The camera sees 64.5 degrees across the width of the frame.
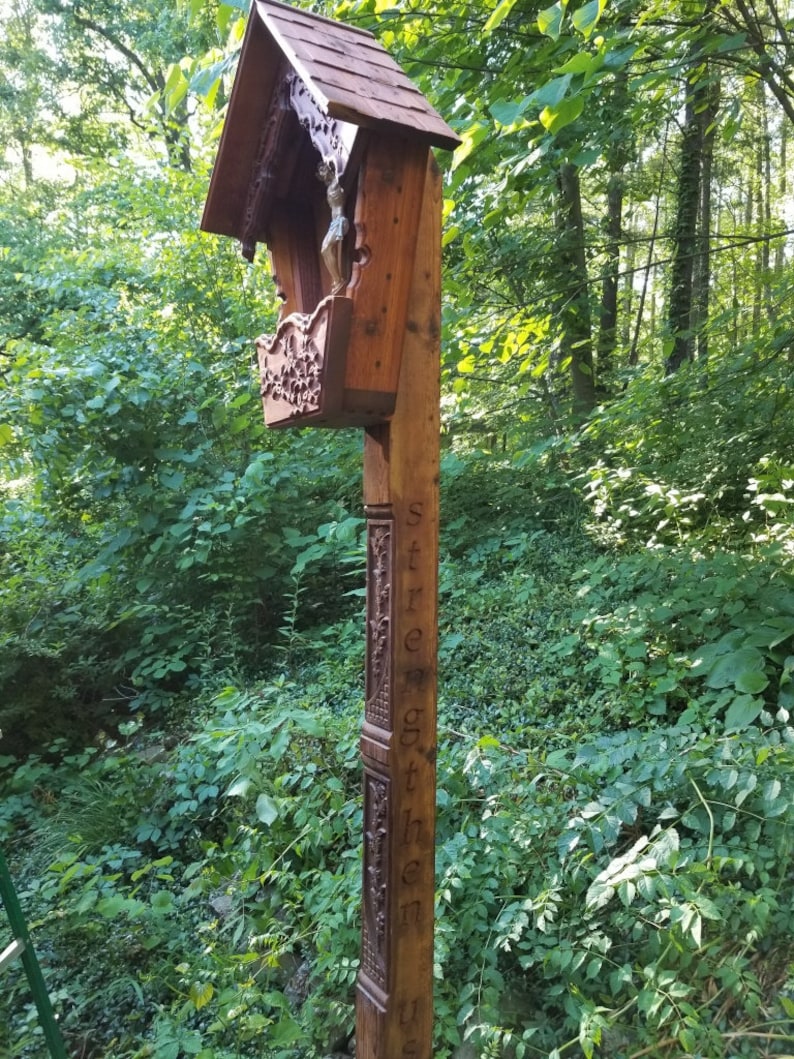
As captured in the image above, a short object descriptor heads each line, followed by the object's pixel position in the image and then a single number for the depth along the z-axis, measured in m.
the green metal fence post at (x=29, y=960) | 1.68
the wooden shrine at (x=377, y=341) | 1.12
